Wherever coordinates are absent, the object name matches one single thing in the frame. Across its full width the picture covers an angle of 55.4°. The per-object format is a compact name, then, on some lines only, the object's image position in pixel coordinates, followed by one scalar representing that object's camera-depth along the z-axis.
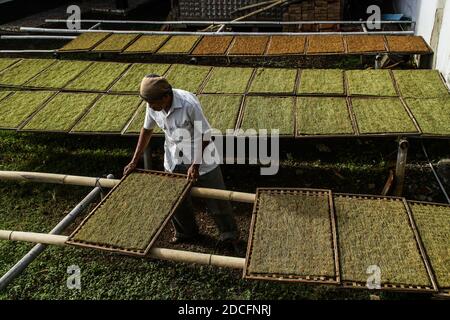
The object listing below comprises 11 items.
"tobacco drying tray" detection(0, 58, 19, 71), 6.97
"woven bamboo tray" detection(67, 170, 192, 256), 3.08
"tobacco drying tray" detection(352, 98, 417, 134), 4.67
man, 3.24
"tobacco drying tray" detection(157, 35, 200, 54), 7.33
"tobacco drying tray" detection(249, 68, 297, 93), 5.79
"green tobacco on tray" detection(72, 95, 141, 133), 5.05
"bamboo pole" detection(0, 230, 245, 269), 3.00
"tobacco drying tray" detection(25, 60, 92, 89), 6.24
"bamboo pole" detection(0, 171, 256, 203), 3.56
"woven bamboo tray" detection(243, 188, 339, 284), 2.80
